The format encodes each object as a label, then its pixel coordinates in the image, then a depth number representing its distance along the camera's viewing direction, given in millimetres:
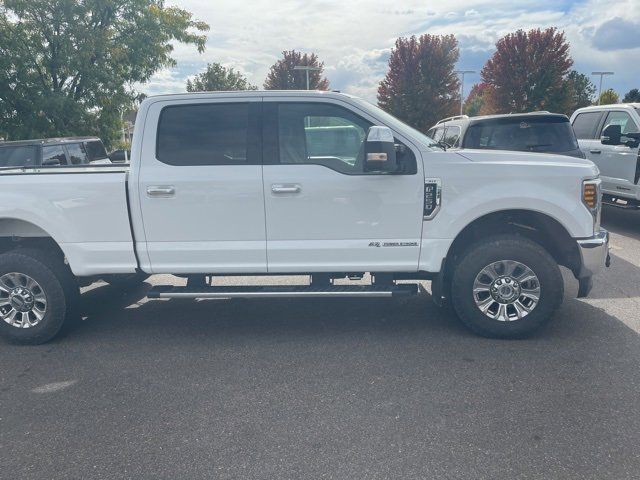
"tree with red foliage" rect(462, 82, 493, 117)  40091
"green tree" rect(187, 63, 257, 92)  39803
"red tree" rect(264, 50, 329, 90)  46531
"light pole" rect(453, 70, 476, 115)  39566
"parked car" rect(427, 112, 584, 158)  7570
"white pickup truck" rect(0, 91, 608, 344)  4332
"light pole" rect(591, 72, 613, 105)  43469
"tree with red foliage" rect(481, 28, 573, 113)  36719
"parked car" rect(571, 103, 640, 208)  8500
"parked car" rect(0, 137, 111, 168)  9562
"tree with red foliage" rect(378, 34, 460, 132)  40594
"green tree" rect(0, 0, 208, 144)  13914
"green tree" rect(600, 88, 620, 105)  42981
